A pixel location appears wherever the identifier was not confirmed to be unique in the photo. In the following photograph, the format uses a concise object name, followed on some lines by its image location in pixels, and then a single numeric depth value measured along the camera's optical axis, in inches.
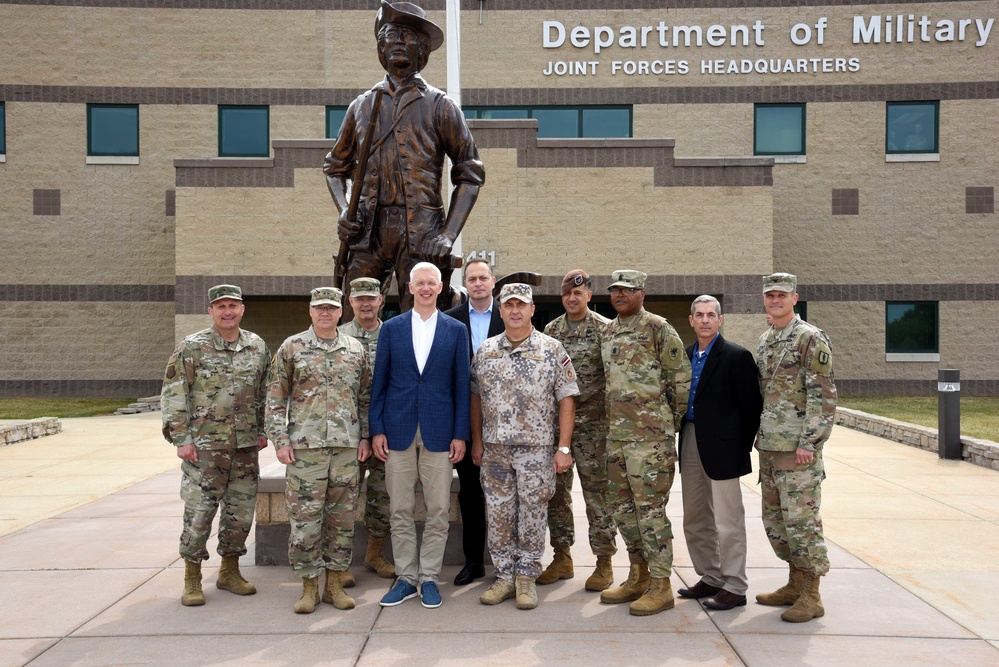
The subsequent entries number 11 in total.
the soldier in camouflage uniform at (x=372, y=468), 209.8
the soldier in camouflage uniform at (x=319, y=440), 189.2
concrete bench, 224.2
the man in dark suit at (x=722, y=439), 192.2
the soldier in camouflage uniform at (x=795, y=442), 183.5
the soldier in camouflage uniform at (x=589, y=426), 208.4
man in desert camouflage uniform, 190.9
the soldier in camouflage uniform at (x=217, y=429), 195.3
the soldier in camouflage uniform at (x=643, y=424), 190.7
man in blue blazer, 193.6
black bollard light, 418.0
